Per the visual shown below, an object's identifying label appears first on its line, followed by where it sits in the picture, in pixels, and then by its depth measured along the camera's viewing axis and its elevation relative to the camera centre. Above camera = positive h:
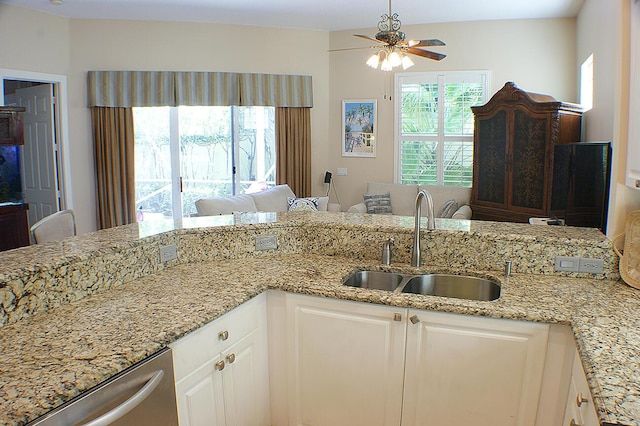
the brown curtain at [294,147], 6.39 +0.23
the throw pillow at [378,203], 6.20 -0.50
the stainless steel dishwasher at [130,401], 1.20 -0.64
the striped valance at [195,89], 5.80 +0.95
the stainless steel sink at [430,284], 2.17 -0.55
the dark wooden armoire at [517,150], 4.75 +0.16
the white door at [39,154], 5.66 +0.13
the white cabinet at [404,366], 1.75 -0.78
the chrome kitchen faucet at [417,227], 2.17 -0.30
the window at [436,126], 6.09 +0.50
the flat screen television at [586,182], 3.31 -0.13
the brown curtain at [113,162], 5.86 +0.03
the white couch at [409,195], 6.01 -0.39
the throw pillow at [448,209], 5.81 -0.54
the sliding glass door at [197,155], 6.15 +0.13
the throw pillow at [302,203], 5.76 -0.47
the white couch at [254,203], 4.81 -0.42
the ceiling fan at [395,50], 3.54 +0.88
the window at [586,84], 4.82 +0.85
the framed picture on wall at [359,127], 6.52 +0.51
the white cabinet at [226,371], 1.63 -0.77
